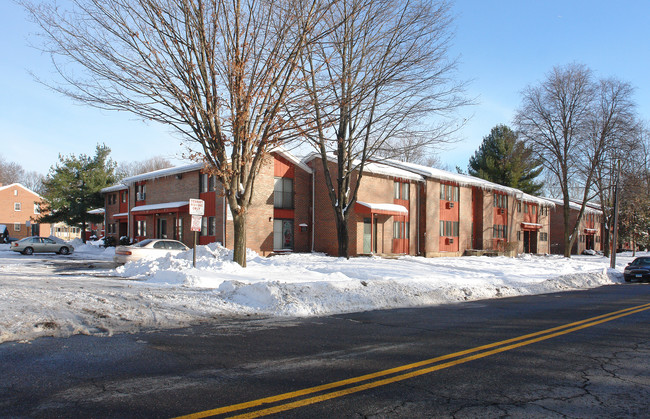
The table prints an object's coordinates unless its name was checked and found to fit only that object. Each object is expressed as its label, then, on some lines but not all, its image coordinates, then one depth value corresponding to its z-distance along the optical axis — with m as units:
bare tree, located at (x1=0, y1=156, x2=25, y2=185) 81.14
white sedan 20.59
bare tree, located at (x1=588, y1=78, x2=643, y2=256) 37.78
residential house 66.94
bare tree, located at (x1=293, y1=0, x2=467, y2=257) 16.66
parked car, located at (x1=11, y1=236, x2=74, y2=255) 33.50
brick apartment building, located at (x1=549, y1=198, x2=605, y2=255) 59.22
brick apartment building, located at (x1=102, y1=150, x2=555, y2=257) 30.44
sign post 14.77
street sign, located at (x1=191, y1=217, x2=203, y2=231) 14.76
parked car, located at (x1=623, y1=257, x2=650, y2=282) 24.28
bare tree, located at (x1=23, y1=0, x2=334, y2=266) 14.45
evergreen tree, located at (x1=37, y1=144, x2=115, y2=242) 44.16
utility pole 30.00
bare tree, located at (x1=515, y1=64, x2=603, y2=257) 39.00
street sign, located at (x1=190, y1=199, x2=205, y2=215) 14.77
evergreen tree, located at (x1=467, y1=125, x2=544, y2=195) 56.22
